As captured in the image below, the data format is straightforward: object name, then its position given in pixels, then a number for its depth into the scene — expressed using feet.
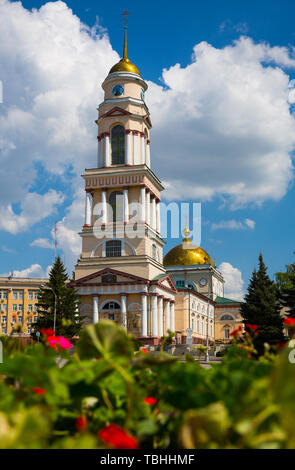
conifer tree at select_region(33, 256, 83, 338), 140.46
